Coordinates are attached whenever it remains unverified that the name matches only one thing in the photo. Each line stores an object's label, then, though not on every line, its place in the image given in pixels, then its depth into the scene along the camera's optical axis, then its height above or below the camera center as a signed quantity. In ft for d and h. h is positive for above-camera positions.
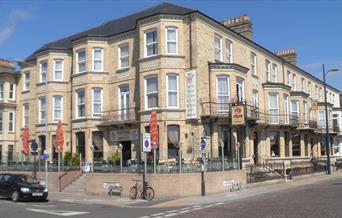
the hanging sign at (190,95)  95.96 +9.69
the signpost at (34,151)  92.17 -1.89
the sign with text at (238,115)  90.07 +4.93
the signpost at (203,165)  77.25 -4.43
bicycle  75.10 -8.65
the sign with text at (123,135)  102.32 +1.40
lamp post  124.57 -2.81
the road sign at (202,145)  77.30 -0.90
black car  73.36 -7.61
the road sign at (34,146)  92.07 -0.81
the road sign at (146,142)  75.05 -0.33
